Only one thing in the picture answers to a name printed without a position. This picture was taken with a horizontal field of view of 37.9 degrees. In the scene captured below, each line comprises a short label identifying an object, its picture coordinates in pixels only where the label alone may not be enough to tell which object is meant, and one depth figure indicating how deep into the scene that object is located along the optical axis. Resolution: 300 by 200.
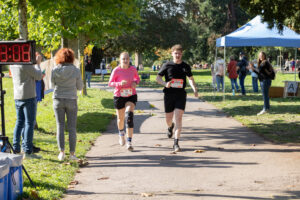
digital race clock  5.63
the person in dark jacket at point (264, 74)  13.12
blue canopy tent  16.69
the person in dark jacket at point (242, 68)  20.70
